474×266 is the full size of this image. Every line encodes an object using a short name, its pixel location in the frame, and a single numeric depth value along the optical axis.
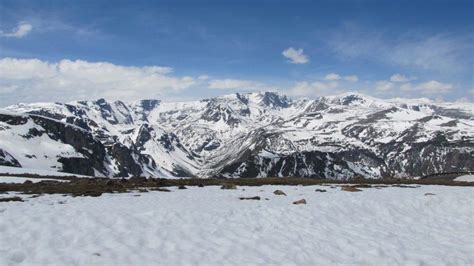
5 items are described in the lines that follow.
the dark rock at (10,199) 28.77
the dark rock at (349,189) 42.37
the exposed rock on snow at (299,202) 30.91
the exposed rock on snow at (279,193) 38.90
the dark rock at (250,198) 33.91
